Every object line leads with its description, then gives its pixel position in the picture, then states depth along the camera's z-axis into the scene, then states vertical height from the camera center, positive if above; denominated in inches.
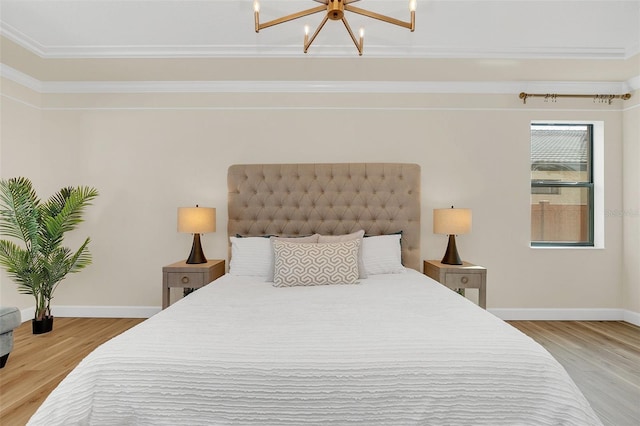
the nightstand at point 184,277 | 120.3 -22.1
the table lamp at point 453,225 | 127.6 -3.6
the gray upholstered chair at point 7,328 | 95.6 -32.2
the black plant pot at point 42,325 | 126.5 -41.5
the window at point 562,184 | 151.5 +13.9
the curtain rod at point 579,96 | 141.2 +49.4
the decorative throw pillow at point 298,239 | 117.2 -8.7
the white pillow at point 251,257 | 116.0 -14.6
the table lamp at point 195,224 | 127.3 -3.6
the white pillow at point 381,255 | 117.7 -14.0
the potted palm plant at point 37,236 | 123.3 -8.5
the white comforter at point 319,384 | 49.9 -25.0
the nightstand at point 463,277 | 120.6 -21.9
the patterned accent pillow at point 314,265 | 101.2 -15.2
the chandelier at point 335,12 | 63.4 +38.6
